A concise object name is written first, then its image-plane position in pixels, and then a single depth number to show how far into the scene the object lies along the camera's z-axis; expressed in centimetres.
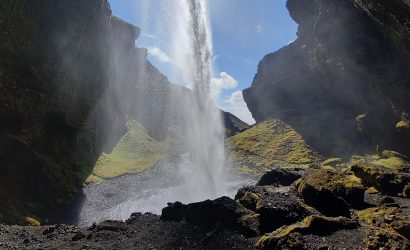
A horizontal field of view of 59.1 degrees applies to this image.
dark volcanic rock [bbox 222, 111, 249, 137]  14765
